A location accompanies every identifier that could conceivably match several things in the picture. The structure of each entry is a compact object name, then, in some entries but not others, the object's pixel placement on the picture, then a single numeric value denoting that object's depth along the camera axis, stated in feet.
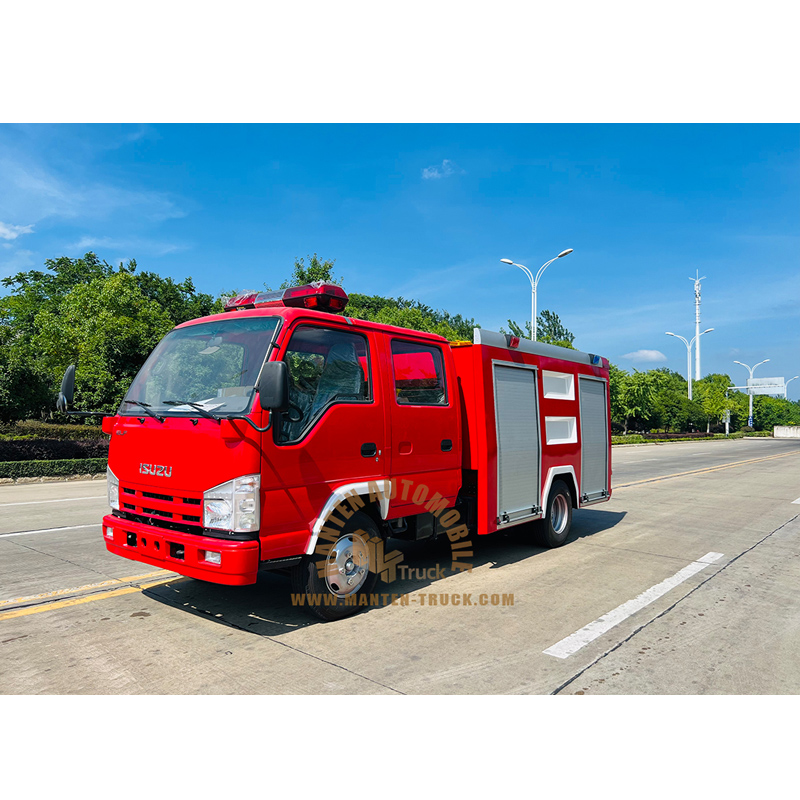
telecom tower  237.84
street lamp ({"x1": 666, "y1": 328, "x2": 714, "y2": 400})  198.78
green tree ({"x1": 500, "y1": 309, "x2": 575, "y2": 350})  161.88
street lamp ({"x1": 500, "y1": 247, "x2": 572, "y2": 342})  81.99
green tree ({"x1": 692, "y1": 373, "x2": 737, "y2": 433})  223.51
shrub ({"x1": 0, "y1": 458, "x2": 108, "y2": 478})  52.19
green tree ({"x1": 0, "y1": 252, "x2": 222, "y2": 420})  61.46
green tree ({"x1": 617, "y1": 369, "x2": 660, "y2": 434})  151.64
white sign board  298.15
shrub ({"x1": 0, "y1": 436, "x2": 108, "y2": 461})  54.03
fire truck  13.47
